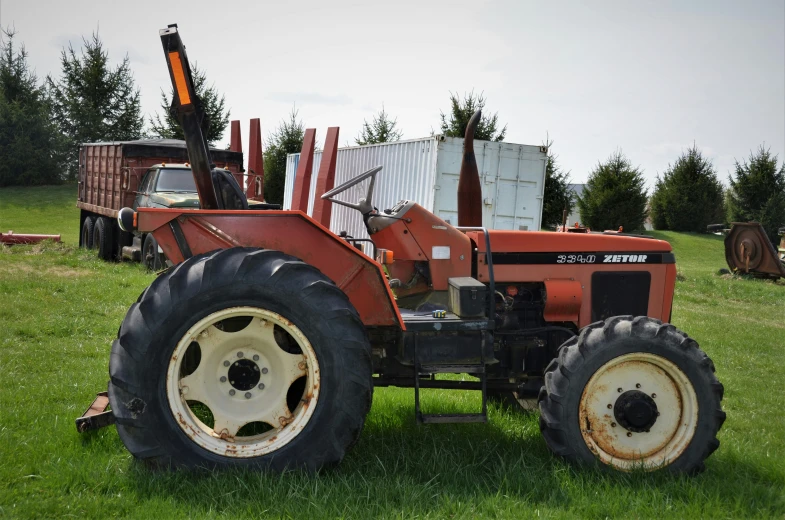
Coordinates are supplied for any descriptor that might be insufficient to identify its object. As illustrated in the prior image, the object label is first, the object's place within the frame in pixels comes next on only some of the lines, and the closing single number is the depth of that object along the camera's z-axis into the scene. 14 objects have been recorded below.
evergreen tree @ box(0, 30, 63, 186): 31.30
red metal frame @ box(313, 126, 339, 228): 15.48
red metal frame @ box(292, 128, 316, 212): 15.77
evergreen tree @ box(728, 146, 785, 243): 28.56
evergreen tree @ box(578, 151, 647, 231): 28.91
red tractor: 3.44
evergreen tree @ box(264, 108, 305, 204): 28.78
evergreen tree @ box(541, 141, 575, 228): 25.67
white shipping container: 14.34
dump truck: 13.79
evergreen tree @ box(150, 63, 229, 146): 30.57
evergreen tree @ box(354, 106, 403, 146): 28.03
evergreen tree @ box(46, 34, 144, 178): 32.50
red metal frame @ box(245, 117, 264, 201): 17.60
